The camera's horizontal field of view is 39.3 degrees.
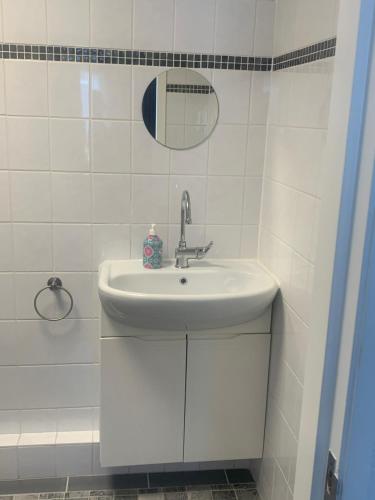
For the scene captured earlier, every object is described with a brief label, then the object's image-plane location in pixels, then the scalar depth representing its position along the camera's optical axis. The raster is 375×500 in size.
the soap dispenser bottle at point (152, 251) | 2.05
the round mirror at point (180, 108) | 2.02
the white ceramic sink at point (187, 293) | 1.75
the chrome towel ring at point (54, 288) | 2.12
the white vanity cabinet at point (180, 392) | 1.93
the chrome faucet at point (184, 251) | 2.08
